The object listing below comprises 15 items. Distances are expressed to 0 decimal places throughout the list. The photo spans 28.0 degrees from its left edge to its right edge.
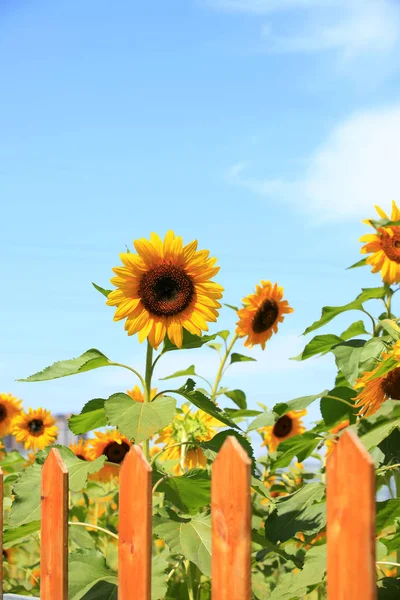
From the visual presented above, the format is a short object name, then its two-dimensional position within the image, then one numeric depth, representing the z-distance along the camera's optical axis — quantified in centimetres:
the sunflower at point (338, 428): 314
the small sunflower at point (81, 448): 402
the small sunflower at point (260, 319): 416
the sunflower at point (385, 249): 316
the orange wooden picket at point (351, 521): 166
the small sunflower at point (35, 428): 493
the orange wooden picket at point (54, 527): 226
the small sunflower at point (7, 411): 529
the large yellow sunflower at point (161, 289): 253
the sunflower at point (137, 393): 358
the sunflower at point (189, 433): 331
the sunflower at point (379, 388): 240
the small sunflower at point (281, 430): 452
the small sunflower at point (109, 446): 357
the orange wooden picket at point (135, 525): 201
